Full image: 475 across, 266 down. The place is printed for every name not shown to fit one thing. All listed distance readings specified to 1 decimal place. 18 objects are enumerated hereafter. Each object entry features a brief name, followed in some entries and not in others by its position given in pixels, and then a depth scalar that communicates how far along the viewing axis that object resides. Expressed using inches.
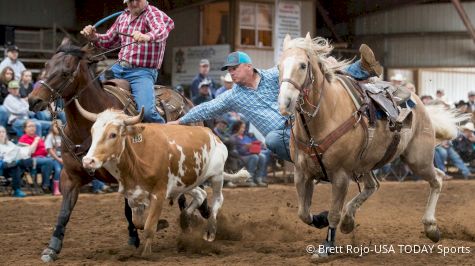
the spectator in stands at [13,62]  596.7
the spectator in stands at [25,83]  548.8
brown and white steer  263.6
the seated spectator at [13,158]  498.0
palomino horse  264.5
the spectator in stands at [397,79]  675.2
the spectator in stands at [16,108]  532.7
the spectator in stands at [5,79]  548.7
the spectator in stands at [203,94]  590.6
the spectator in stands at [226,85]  577.6
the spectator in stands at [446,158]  703.1
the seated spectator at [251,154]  608.4
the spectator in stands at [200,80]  621.9
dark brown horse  281.9
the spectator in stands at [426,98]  714.7
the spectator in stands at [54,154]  513.7
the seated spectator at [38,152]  509.7
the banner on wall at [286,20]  910.4
